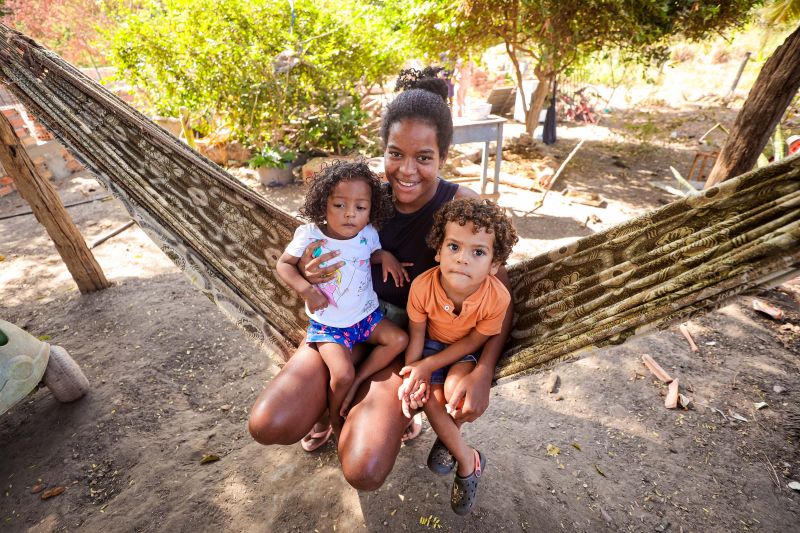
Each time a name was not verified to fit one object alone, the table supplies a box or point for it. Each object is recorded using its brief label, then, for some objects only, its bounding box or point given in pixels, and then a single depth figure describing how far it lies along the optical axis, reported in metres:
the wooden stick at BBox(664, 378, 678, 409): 1.94
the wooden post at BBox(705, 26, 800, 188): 2.49
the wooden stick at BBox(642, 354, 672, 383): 2.10
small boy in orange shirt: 1.20
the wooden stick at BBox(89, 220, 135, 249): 3.55
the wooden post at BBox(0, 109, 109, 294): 2.31
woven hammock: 1.04
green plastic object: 1.62
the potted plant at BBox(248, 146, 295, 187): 4.76
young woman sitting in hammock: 1.20
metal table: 3.87
